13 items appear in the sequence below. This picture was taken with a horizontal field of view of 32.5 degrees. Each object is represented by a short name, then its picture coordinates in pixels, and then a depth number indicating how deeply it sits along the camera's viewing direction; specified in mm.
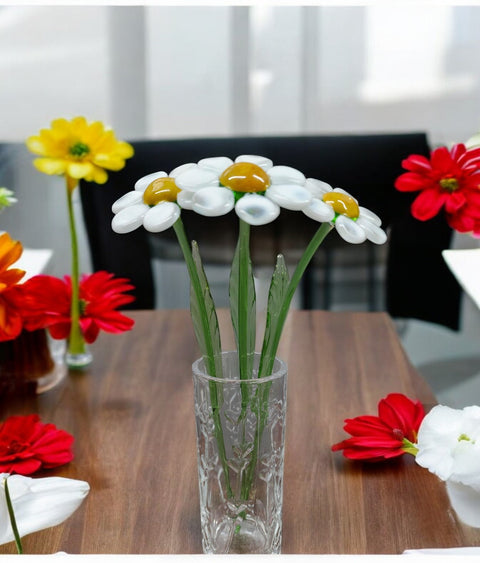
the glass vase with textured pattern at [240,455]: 694
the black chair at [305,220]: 2307
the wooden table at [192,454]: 778
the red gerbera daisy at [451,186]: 1082
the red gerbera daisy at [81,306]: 1142
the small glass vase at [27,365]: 1141
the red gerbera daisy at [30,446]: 889
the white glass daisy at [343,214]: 611
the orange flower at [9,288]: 873
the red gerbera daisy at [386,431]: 912
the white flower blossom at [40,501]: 587
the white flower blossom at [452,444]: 727
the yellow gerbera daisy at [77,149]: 1134
